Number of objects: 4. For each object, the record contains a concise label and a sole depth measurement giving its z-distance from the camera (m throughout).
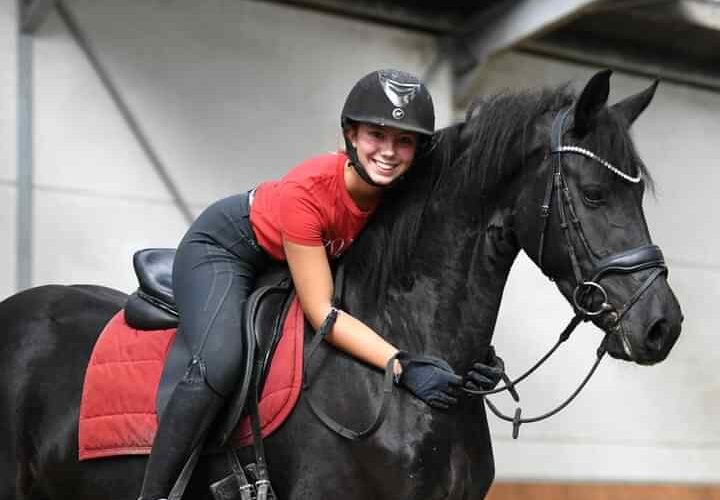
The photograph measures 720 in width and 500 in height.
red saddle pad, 5.89
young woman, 5.79
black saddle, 5.93
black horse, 5.46
